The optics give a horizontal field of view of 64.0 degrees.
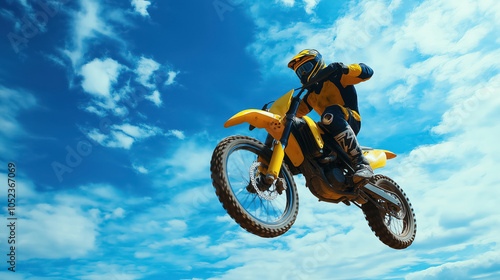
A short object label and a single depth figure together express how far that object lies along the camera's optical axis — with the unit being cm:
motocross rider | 648
